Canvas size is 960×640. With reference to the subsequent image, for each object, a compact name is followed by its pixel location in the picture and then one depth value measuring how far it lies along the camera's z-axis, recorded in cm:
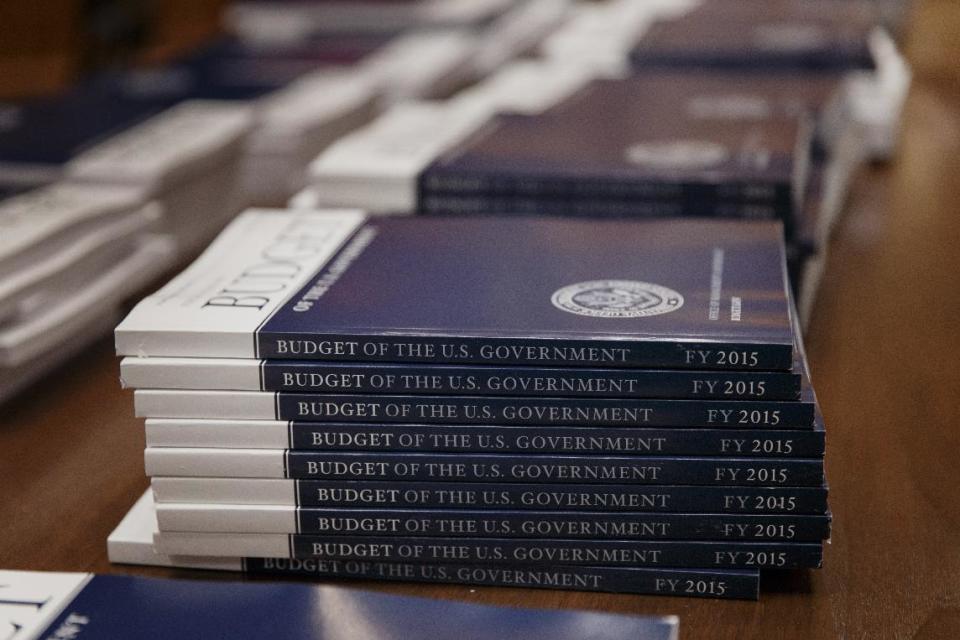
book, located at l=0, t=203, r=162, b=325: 106
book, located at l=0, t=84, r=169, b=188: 123
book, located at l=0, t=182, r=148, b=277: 107
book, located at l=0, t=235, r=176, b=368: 106
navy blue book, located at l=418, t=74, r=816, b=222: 109
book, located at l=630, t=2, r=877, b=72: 159
